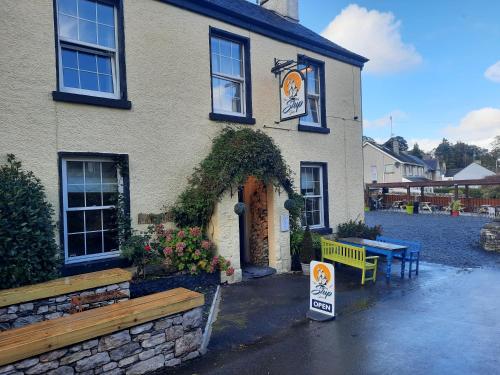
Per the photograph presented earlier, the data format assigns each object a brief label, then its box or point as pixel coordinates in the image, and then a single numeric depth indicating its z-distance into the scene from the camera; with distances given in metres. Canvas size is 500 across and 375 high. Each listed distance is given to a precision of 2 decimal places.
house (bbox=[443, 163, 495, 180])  61.86
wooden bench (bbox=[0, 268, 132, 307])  4.70
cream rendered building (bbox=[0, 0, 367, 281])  6.01
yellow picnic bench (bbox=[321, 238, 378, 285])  7.87
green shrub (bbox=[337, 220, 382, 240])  11.00
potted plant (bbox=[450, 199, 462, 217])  24.06
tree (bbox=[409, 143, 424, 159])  70.81
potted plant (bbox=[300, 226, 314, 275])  8.81
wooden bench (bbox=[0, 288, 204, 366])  3.19
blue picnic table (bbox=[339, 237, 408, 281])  8.07
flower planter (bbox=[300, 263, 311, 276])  8.78
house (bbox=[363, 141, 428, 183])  43.50
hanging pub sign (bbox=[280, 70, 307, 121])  8.39
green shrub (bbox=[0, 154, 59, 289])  4.87
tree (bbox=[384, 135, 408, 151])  88.41
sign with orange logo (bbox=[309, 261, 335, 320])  5.68
